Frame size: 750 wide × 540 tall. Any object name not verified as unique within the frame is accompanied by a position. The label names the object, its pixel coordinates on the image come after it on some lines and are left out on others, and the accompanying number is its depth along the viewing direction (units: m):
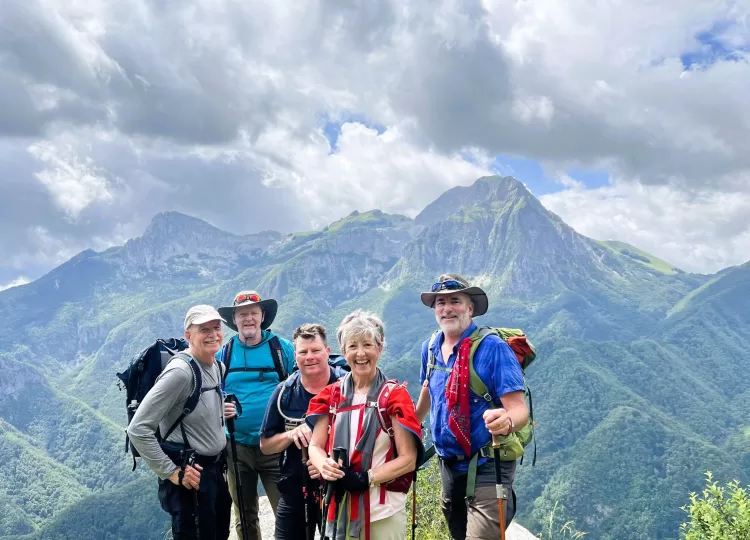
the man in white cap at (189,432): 5.18
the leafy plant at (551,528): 7.31
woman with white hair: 4.35
